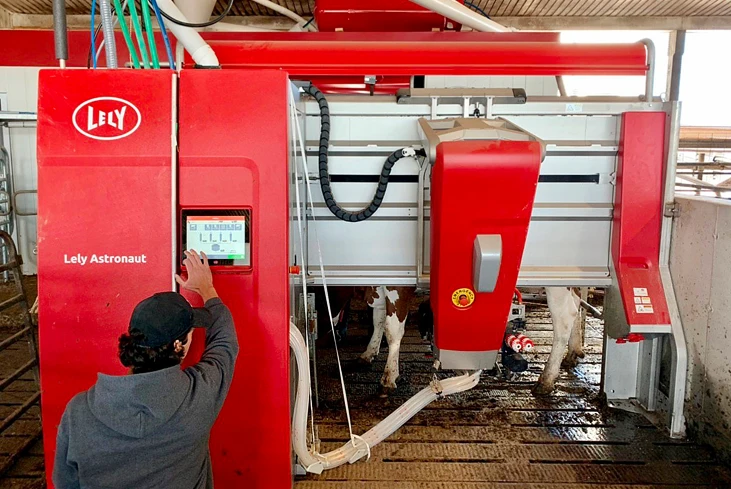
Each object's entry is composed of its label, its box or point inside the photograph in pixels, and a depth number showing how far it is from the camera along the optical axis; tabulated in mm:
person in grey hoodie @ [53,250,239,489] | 1159
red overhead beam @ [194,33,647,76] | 2449
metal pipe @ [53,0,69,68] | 1783
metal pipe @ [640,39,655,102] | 2479
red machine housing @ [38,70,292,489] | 1682
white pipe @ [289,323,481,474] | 2031
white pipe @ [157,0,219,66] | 2166
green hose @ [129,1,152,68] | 1834
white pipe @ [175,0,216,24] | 3543
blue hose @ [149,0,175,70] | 1968
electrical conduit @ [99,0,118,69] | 1768
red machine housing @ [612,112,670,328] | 2494
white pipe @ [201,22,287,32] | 3973
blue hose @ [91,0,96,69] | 1874
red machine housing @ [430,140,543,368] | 1918
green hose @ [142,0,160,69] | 1872
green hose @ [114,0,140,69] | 1849
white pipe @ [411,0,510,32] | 2779
